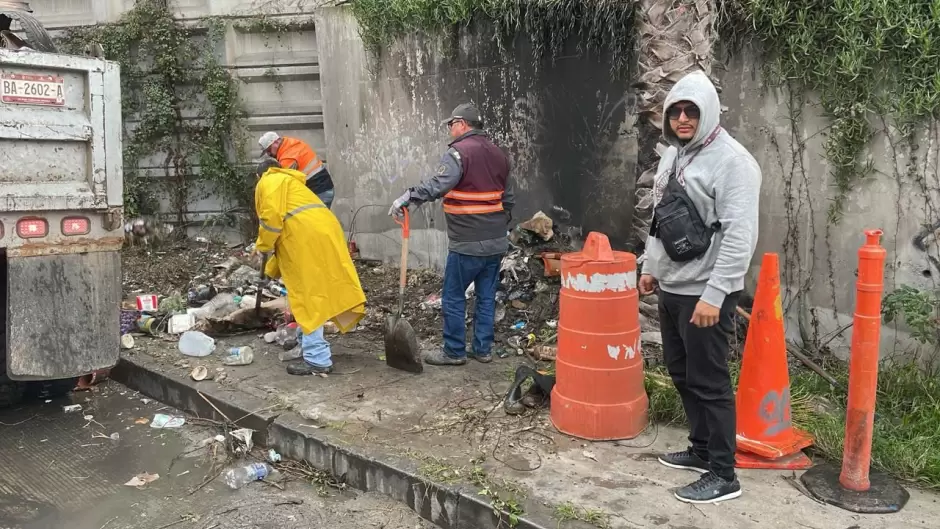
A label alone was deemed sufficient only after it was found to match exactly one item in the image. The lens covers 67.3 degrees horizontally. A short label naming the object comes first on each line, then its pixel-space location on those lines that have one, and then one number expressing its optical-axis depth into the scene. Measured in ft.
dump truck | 12.68
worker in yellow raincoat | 15.75
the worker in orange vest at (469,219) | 16.29
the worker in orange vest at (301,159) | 19.07
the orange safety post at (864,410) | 9.99
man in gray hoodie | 9.57
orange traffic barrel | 12.15
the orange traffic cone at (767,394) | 11.37
